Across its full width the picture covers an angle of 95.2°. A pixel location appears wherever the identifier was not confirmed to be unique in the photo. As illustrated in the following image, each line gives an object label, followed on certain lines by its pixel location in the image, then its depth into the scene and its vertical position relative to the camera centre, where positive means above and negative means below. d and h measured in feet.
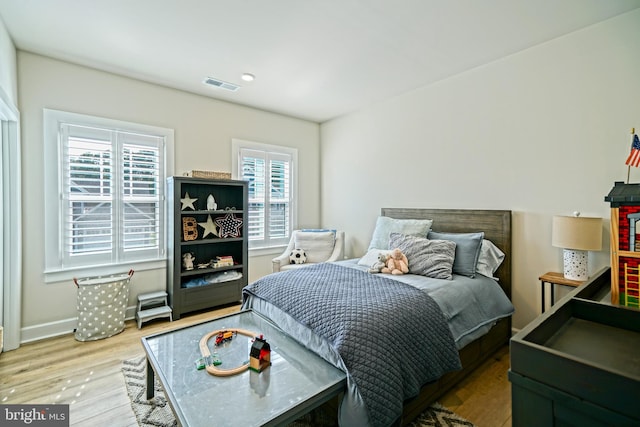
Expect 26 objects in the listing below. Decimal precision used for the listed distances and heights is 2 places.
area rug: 5.59 -4.05
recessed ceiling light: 10.23 +4.77
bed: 4.64 -2.20
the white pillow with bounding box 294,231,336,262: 13.12 -1.47
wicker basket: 11.07 +1.45
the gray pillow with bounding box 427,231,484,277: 8.30 -1.20
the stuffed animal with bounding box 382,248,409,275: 8.44 -1.53
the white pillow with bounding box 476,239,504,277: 8.46 -1.40
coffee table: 4.06 -2.77
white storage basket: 9.09 -3.04
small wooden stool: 9.96 -3.49
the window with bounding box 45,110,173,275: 9.30 +0.70
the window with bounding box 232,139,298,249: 13.47 +1.17
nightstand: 7.24 -1.76
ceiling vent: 10.63 +4.78
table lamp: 6.99 -0.68
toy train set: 4.98 -2.68
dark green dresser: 1.87 -1.21
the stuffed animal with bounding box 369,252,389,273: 8.65 -1.57
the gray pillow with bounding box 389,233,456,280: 8.03 -1.27
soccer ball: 12.65 -1.98
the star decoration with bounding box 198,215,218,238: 11.90 -0.64
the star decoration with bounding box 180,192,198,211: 11.32 +0.36
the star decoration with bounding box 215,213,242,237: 12.35 -0.58
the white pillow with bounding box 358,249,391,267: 9.33 -1.52
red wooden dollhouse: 3.17 -0.43
